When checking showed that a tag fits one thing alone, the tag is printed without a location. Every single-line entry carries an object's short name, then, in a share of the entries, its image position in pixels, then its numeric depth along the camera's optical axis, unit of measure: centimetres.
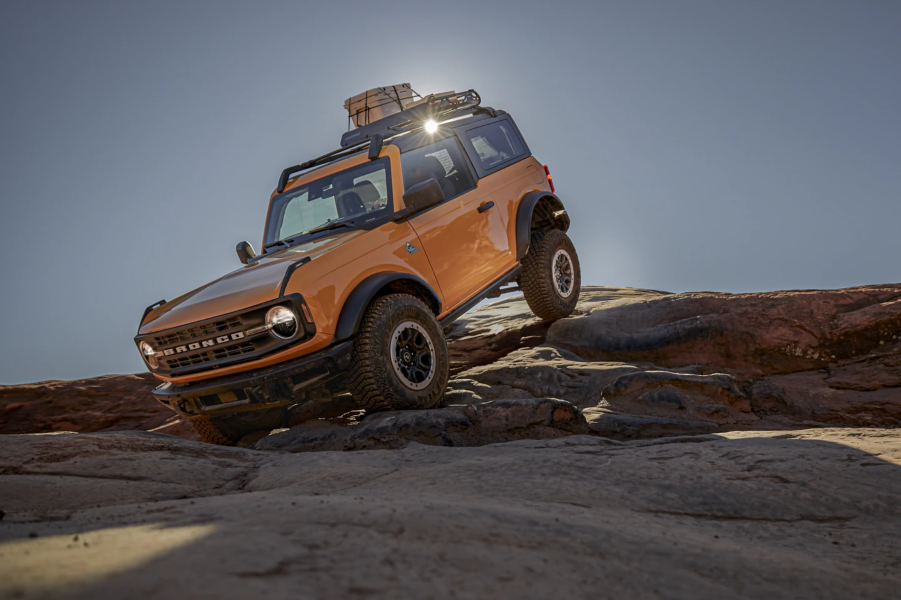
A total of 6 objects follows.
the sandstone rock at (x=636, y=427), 436
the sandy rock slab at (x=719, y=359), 512
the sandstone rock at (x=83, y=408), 741
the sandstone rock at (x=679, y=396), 495
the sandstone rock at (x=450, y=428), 412
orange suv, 431
